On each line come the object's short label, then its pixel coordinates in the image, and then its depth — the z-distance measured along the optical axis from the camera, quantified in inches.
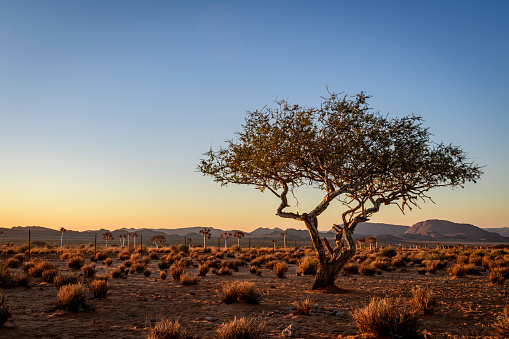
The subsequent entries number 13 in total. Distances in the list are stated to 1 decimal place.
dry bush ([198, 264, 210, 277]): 975.0
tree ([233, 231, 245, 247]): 2707.7
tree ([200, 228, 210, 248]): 2677.2
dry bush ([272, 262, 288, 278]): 951.6
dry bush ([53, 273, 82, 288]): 649.0
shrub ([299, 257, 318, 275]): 1027.3
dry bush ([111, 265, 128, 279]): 885.8
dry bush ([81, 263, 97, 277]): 879.7
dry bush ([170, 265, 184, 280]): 869.8
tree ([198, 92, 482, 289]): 629.9
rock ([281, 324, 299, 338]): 375.9
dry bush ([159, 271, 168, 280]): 887.4
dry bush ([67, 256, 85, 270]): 1106.7
